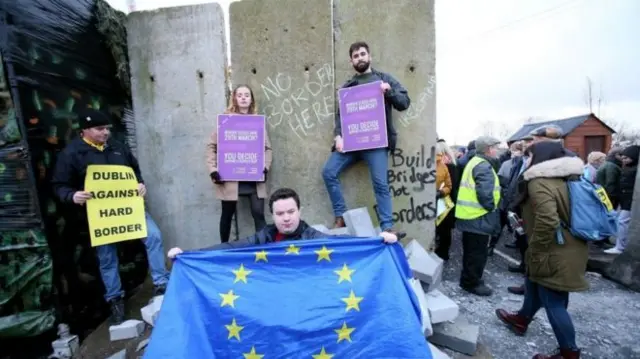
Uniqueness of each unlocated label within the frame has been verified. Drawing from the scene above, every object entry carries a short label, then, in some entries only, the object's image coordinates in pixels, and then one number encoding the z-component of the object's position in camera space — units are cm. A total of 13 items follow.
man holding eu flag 248
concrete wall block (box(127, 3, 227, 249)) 423
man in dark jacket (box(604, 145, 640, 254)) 528
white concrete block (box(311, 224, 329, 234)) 335
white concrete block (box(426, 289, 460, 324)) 286
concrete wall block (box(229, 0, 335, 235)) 406
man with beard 354
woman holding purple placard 369
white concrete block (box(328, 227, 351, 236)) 337
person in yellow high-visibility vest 383
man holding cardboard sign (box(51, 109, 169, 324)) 304
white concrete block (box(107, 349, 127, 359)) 272
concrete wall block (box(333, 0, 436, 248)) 399
